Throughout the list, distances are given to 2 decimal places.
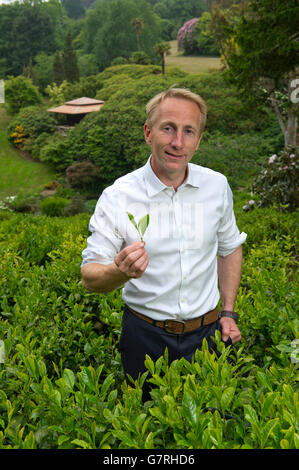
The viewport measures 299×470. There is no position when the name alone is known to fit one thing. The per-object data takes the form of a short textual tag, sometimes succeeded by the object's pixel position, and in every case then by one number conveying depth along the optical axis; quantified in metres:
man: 1.80
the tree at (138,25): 47.28
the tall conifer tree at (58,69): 41.41
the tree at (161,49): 35.35
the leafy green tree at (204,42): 45.34
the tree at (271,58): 9.98
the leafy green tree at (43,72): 44.12
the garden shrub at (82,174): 23.39
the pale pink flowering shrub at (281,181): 7.18
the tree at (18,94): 34.75
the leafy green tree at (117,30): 49.41
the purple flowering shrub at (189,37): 48.41
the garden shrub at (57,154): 26.36
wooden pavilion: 30.20
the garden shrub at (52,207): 18.06
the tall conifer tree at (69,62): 40.62
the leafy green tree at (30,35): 51.91
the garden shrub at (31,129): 29.62
